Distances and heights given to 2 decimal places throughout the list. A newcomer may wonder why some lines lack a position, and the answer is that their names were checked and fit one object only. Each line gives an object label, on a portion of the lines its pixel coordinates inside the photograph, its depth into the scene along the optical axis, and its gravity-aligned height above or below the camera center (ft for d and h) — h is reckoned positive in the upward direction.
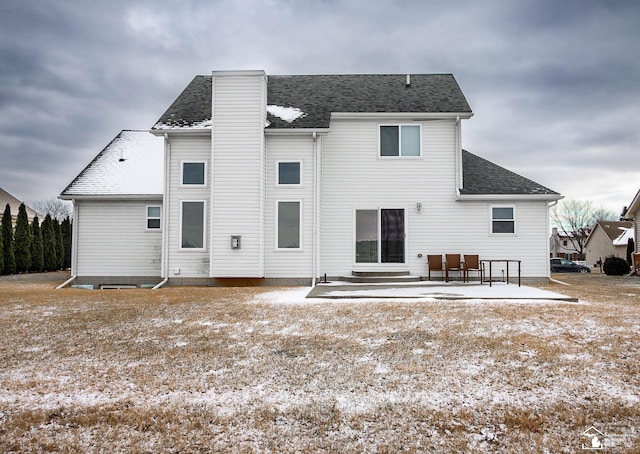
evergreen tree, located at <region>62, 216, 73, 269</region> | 91.04 -0.43
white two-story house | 44.16 +4.80
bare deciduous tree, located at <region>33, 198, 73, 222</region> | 203.31 +15.37
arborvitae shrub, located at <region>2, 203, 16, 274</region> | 76.54 -1.74
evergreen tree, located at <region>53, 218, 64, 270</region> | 88.99 -0.82
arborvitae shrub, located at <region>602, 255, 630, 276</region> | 69.56 -3.91
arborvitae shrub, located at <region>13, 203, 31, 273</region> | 79.05 -1.09
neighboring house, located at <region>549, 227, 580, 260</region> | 207.72 -2.16
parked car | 106.01 -6.04
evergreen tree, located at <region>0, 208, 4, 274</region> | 74.43 -2.52
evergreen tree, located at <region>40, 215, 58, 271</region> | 85.35 -0.97
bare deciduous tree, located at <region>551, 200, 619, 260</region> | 211.82 +12.14
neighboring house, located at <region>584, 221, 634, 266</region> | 138.92 +0.63
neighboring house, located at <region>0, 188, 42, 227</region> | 145.82 +13.40
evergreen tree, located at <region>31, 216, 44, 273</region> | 81.92 -1.12
